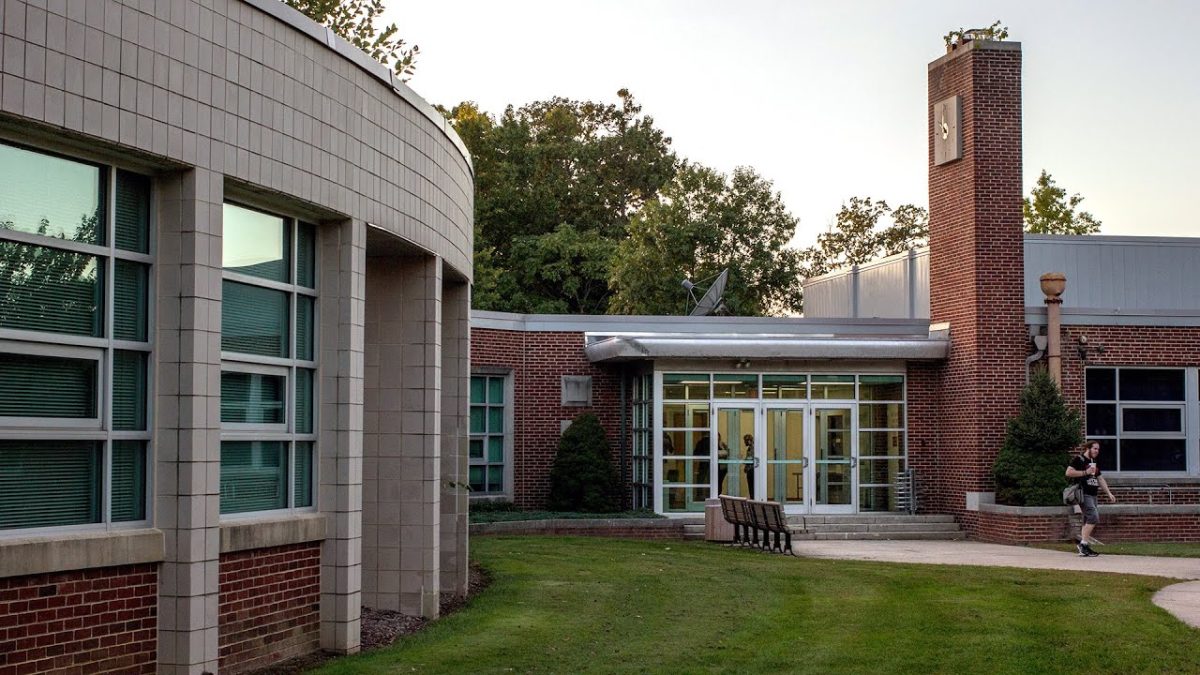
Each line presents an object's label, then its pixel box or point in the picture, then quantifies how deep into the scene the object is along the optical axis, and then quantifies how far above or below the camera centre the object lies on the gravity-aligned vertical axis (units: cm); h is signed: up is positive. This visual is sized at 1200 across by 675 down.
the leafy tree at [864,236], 5747 +715
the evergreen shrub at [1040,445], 2439 -58
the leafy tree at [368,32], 2428 +652
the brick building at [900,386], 2553 +47
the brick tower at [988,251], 2547 +288
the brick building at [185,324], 828 +58
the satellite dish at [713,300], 3164 +250
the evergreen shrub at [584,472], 2639 -116
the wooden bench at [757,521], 2141 -174
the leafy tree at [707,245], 5034 +597
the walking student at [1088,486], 2152 -114
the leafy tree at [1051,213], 5141 +724
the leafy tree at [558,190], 5553 +911
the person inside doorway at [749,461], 2675 -95
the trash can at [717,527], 2388 -196
